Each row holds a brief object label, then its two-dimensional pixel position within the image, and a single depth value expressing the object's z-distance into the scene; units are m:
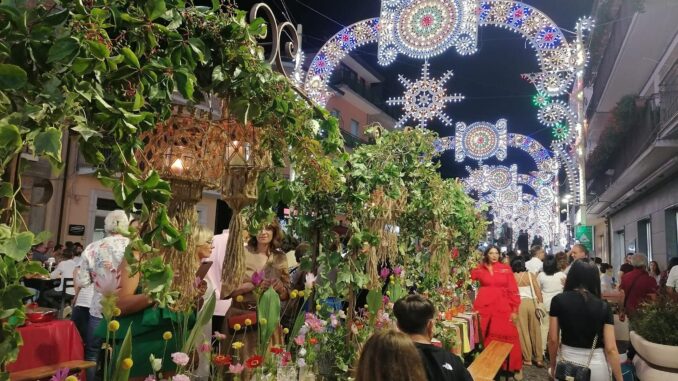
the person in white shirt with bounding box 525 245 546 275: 8.72
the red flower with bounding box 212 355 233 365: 1.88
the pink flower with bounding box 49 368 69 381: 1.45
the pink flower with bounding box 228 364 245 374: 1.90
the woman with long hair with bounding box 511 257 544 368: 7.82
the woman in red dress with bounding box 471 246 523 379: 6.80
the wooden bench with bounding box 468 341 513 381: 4.24
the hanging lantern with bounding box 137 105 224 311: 2.22
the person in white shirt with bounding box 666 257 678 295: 6.53
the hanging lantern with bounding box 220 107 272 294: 2.37
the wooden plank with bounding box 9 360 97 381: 2.76
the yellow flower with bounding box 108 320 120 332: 1.54
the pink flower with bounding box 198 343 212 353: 2.03
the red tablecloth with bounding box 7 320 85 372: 3.04
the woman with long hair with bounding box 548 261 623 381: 3.54
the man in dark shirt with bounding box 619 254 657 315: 6.80
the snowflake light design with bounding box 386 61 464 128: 11.16
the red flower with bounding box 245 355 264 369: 1.97
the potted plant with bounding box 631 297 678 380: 4.10
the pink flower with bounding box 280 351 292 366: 2.31
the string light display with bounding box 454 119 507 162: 14.35
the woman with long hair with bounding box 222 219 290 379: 3.08
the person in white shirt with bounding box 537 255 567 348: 7.75
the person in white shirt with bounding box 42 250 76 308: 7.82
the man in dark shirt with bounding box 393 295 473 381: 2.31
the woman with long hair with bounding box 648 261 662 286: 9.41
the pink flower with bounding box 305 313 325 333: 2.55
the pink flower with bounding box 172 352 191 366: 1.72
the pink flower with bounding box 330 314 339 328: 2.90
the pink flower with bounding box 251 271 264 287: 2.51
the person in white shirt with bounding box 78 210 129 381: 3.57
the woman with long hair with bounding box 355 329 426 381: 1.77
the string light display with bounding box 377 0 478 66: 7.25
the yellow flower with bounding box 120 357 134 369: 1.63
